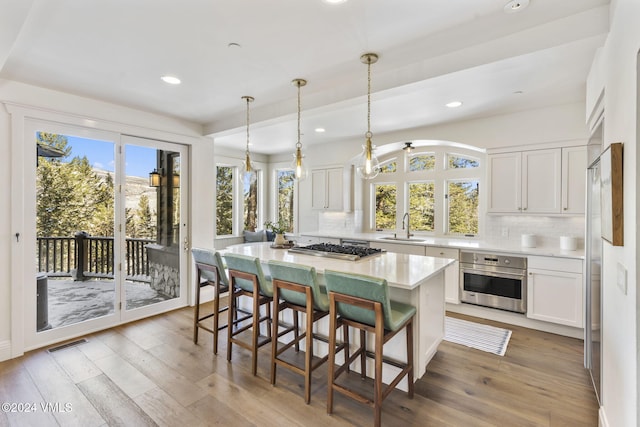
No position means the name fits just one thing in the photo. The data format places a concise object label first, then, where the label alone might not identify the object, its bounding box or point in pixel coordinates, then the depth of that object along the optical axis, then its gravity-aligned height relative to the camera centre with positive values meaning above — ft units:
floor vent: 10.12 -4.59
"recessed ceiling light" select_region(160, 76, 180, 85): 9.48 +4.21
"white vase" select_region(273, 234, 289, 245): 12.05 -1.11
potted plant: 12.10 -0.96
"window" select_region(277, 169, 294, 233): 22.68 +1.23
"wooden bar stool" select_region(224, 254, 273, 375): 8.55 -2.21
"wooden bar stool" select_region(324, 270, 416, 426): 6.27 -2.33
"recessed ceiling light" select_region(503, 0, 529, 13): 5.99 +4.17
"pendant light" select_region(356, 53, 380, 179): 8.13 +1.69
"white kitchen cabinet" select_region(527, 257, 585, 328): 10.74 -2.84
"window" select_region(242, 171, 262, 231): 22.36 +0.37
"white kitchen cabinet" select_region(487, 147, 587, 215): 11.66 +1.30
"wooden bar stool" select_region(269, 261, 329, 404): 7.38 -2.23
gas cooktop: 9.33 -1.29
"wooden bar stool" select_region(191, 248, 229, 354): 9.77 -2.14
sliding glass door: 10.45 -0.76
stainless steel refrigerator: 7.16 -1.45
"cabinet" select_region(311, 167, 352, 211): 18.21 +1.44
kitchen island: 7.55 -1.97
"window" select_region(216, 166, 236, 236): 20.77 +0.86
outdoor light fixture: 13.33 +1.48
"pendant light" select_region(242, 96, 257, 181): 10.97 +1.63
